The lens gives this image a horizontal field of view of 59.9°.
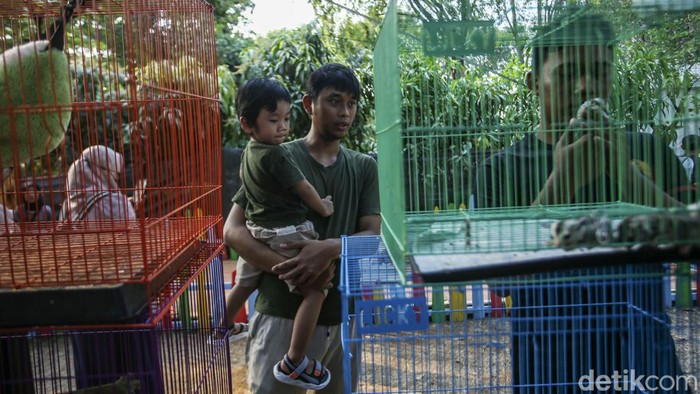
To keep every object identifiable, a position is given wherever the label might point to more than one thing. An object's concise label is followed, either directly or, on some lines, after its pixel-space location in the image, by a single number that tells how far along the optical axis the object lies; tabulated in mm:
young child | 2492
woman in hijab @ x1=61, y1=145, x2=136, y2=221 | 2144
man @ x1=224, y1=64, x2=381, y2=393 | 2559
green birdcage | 1394
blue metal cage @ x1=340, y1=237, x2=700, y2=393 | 2141
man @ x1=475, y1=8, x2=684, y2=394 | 1970
